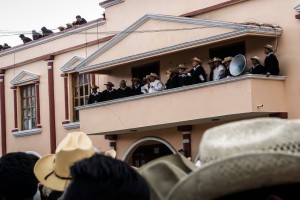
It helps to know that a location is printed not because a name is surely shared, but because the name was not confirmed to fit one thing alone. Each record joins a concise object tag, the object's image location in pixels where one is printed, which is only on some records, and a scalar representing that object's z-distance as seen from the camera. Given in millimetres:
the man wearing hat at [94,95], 20781
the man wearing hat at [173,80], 18219
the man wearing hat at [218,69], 17084
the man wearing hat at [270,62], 16453
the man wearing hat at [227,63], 16906
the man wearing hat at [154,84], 18828
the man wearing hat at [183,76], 17769
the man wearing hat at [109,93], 20375
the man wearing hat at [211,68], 17472
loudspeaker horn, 16688
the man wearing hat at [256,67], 16500
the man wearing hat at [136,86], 19703
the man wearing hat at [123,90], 20088
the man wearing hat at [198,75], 17609
